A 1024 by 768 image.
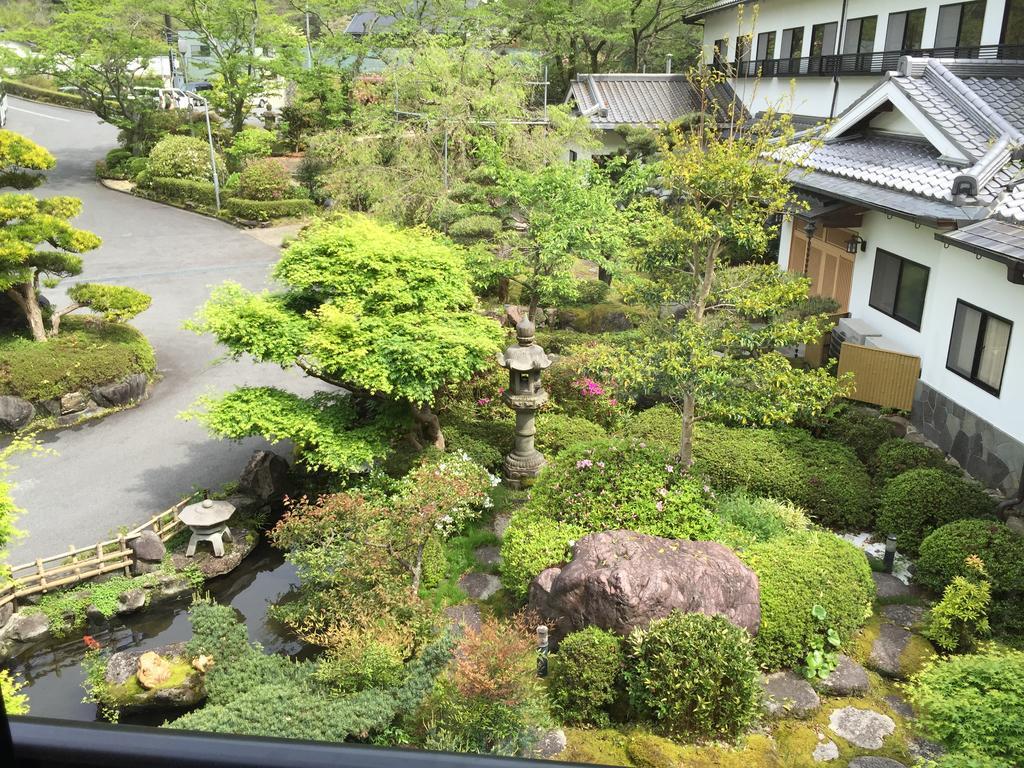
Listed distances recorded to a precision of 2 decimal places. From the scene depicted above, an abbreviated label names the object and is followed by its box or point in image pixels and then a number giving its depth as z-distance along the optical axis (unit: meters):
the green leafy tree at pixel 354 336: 11.97
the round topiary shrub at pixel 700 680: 7.91
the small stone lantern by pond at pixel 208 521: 11.91
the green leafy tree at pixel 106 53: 30.98
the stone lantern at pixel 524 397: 12.64
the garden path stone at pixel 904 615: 9.72
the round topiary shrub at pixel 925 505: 10.56
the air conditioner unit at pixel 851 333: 14.70
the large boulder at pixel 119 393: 16.73
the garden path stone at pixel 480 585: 10.72
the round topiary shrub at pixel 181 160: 31.83
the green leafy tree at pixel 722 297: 10.33
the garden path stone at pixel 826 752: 7.68
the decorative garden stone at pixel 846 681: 8.56
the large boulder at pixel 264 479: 13.22
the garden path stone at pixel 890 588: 10.23
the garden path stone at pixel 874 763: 7.57
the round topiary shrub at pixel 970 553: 9.12
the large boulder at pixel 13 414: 15.89
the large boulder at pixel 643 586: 8.71
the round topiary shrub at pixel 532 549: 9.93
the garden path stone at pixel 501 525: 11.99
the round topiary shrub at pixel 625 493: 10.25
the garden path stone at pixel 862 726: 7.89
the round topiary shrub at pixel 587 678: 8.24
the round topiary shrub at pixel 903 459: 11.57
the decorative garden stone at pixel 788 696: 8.28
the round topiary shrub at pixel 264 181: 29.44
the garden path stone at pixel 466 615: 9.97
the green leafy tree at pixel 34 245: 16.22
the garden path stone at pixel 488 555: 11.37
